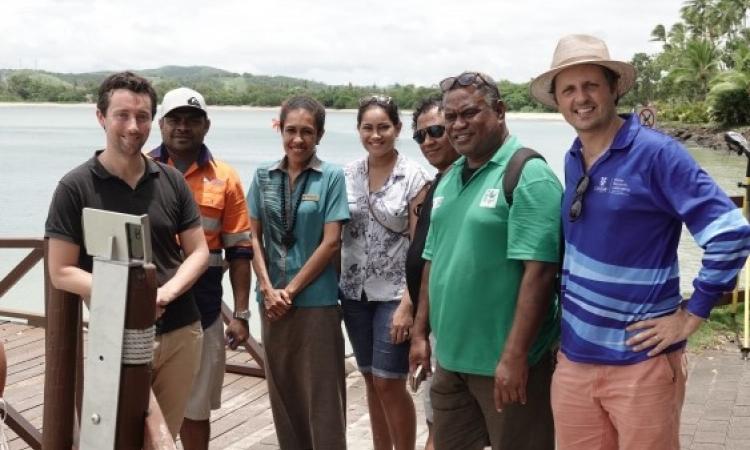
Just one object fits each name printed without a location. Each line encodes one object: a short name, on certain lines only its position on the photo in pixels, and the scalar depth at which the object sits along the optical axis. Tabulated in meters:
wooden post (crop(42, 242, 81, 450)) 3.08
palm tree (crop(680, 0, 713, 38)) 82.04
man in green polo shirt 3.13
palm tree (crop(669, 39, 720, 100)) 62.50
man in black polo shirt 3.16
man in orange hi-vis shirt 4.04
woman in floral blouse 4.30
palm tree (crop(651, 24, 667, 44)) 96.00
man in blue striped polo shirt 2.73
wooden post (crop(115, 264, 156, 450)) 2.22
